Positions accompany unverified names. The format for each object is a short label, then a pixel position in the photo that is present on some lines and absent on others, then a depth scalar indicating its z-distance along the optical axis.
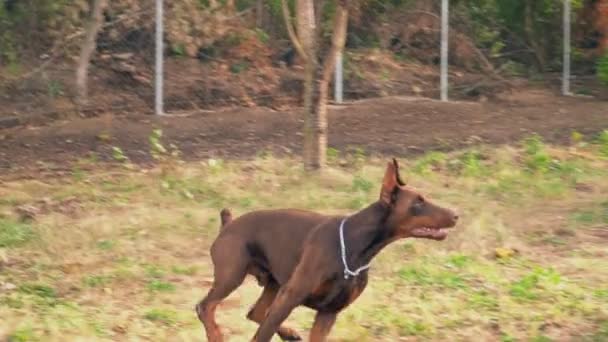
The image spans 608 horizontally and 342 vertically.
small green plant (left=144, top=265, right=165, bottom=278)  8.92
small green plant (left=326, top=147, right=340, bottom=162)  13.40
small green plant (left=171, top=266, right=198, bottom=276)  9.07
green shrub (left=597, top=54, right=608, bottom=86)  16.45
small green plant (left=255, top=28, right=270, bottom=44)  16.97
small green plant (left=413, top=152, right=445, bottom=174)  12.75
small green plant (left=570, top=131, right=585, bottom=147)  14.41
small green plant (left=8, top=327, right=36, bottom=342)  7.20
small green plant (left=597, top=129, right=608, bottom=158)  13.80
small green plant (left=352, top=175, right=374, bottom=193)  11.62
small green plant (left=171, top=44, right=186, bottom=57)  16.02
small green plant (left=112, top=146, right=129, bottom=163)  13.20
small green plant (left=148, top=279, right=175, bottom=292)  8.52
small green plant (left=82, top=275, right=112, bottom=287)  8.62
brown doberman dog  6.30
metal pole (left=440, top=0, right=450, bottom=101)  16.80
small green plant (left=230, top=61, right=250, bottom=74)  16.53
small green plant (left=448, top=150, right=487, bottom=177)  12.59
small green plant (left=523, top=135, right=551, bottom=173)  12.84
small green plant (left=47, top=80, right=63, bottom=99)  15.18
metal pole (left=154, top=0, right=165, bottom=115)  15.38
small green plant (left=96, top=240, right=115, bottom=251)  9.69
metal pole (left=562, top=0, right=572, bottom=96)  17.39
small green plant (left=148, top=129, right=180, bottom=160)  12.79
